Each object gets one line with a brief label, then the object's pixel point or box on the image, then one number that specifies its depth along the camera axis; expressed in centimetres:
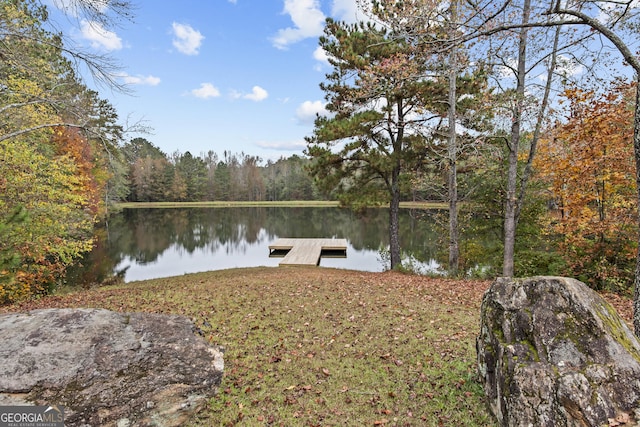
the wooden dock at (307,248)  1549
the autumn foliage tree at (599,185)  681
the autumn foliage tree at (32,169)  506
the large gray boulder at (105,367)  259
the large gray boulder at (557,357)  211
